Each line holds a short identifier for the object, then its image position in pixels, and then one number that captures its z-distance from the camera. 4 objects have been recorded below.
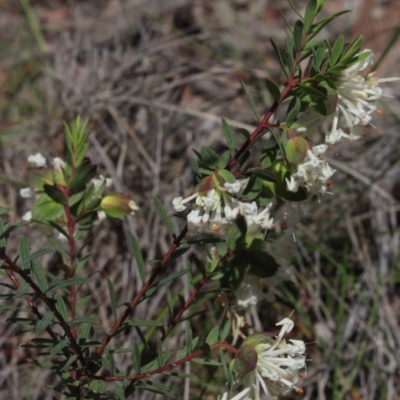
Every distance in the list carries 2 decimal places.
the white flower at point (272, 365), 0.46
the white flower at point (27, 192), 0.52
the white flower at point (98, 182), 0.52
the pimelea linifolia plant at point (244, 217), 0.46
